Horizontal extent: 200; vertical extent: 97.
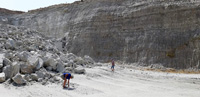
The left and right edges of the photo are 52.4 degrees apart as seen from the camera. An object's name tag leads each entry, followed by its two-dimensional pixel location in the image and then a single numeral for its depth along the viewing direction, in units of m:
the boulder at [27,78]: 8.45
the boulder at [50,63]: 10.60
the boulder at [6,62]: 9.28
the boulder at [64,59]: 13.00
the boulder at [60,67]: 10.75
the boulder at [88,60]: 16.73
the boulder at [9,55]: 10.10
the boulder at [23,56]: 9.81
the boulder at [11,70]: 8.37
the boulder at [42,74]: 9.02
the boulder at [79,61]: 14.73
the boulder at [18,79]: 7.93
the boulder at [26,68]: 9.07
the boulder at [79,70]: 11.80
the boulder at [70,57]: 14.67
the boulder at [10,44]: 12.50
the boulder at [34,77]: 8.69
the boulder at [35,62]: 9.42
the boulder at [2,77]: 7.97
